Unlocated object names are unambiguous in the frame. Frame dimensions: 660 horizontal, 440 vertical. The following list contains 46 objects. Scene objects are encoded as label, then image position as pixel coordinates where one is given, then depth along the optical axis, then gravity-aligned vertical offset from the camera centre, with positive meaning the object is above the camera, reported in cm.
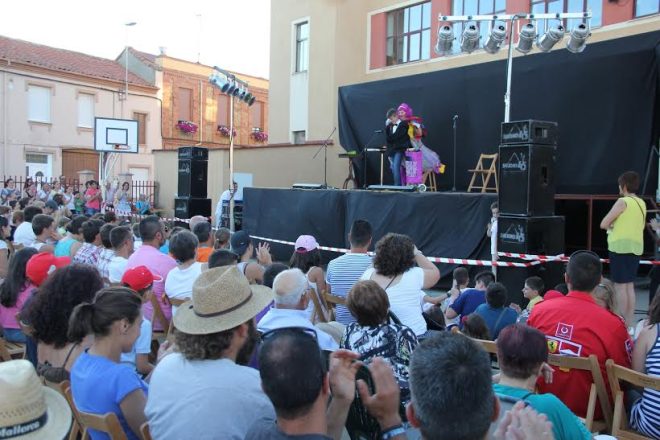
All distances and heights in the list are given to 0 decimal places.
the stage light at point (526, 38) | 955 +254
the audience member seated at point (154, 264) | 464 -66
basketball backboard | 1672 +137
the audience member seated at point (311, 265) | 497 -69
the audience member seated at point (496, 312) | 431 -88
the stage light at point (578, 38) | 888 +237
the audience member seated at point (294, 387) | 170 -57
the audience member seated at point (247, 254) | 475 -65
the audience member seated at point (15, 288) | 432 -78
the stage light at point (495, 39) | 966 +255
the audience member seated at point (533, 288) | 556 -88
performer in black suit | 1103 +94
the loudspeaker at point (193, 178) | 1298 +17
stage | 883 -46
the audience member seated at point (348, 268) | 467 -62
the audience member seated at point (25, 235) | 726 -66
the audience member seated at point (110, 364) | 239 -75
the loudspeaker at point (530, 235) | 704 -49
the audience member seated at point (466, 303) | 497 -93
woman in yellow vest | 636 -44
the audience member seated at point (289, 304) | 301 -61
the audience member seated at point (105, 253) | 531 -63
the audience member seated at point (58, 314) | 312 -71
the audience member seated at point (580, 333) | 315 -74
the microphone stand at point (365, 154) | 1305 +78
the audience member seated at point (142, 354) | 335 -96
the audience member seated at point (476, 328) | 396 -90
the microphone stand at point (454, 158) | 1111 +68
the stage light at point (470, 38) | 996 +260
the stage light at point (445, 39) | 1023 +265
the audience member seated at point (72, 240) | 607 -61
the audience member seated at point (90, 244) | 555 -60
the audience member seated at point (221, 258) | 449 -55
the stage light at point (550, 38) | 927 +248
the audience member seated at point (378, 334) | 273 -67
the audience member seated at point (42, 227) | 637 -49
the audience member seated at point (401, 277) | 376 -56
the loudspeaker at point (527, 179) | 708 +18
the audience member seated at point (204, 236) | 607 -52
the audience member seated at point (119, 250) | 508 -60
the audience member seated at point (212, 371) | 211 -69
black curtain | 903 +156
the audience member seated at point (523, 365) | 215 -66
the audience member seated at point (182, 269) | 448 -65
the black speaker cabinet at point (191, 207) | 1295 -47
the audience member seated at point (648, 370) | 285 -86
